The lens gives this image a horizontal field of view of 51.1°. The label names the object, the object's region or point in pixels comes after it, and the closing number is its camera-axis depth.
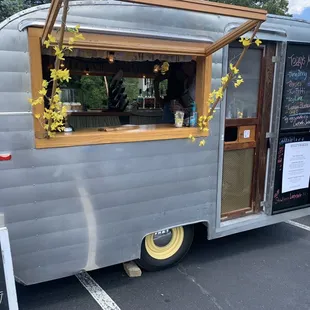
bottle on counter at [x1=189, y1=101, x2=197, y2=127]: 3.12
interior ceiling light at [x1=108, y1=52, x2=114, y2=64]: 2.78
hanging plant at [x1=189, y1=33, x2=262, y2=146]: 2.82
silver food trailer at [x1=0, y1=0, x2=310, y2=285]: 2.35
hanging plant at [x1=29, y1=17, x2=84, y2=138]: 2.09
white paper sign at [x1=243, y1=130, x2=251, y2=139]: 3.57
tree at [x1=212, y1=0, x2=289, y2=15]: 17.17
